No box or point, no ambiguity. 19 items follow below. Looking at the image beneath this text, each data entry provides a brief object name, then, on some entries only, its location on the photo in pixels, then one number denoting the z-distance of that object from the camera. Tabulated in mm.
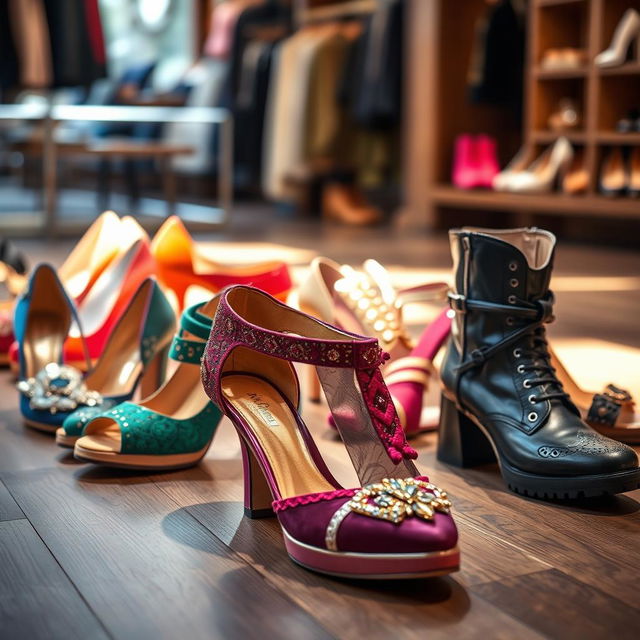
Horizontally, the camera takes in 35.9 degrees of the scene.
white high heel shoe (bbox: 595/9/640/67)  4004
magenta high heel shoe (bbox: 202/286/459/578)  865
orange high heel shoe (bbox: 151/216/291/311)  1850
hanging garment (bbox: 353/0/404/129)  5258
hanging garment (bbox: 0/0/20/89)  4984
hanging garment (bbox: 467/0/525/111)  4770
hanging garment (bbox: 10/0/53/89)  4941
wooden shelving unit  4191
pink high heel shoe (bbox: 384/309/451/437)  1409
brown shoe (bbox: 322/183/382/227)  5562
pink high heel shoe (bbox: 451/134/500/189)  4840
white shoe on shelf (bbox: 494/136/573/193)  4324
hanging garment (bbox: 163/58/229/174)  7129
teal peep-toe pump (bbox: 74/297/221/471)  1209
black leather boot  1097
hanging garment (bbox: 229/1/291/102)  6699
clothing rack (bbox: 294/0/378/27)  5740
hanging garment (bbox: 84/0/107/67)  5082
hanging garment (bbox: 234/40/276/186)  6293
